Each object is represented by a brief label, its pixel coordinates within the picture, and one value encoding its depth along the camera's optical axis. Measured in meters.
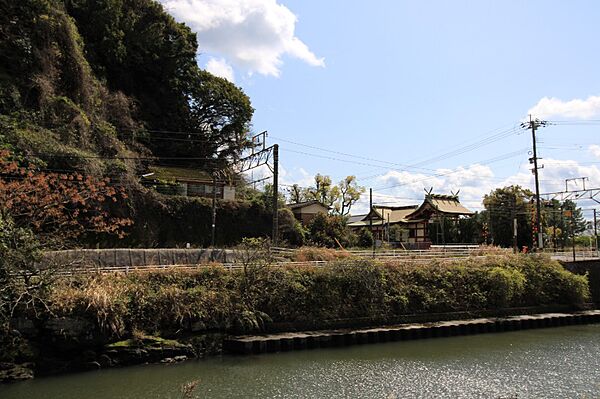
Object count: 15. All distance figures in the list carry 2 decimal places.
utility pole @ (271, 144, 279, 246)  24.80
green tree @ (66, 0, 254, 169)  35.34
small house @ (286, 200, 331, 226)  43.08
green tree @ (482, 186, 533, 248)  44.00
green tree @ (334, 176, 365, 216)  53.81
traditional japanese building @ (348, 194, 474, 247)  45.88
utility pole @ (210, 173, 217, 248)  29.00
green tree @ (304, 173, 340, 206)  54.00
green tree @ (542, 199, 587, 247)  47.94
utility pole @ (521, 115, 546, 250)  33.81
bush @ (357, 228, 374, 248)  39.37
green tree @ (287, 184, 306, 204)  55.89
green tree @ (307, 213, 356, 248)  35.94
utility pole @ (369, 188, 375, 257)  44.95
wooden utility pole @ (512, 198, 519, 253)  32.18
